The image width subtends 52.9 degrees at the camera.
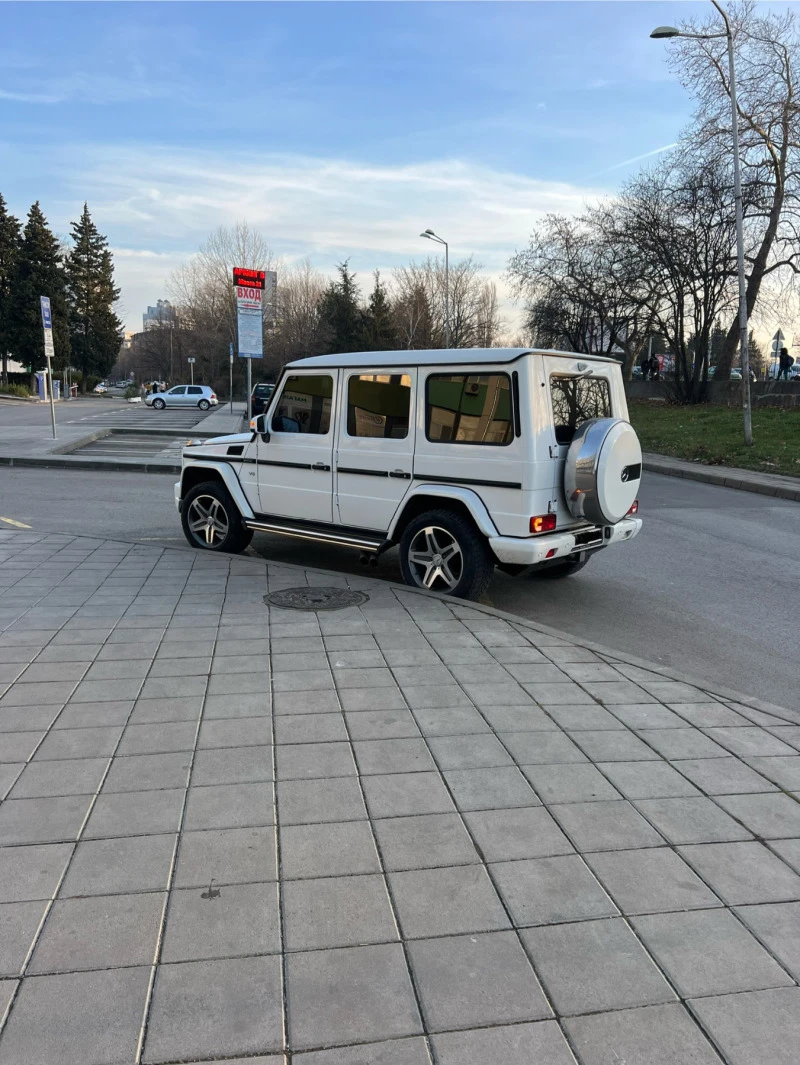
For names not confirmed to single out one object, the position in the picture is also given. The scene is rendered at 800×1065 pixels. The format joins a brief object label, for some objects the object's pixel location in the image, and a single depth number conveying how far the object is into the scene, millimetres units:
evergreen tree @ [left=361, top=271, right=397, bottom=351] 58438
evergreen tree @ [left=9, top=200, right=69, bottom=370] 56500
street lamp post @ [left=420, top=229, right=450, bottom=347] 45438
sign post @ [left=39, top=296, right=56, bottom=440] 19984
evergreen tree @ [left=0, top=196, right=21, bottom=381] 56688
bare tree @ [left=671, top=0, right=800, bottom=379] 27000
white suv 5996
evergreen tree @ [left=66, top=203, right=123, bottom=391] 71750
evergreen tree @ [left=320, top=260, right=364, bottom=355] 59781
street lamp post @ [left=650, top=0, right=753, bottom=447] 18741
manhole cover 6023
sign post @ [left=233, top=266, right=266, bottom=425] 16922
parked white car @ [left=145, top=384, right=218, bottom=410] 49219
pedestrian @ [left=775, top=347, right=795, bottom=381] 34188
